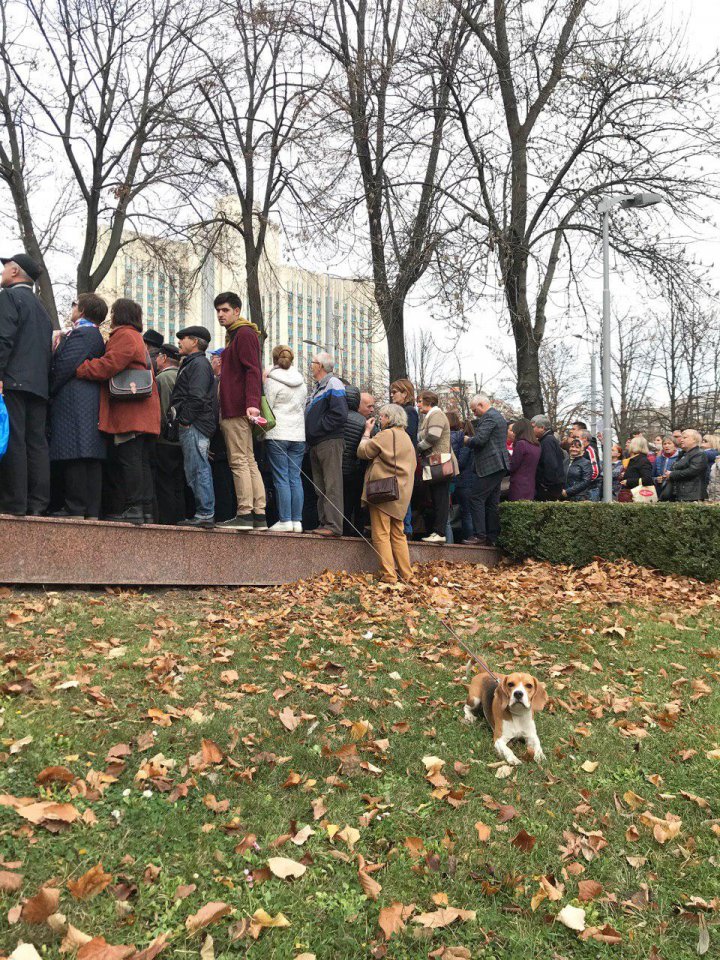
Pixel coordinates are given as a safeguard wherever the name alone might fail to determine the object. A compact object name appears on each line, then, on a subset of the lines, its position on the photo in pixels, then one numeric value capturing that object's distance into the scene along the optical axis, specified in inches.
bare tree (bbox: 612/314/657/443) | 1365.7
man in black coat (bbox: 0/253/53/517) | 270.2
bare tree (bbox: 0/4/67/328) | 557.6
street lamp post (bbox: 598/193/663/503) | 557.0
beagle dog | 189.9
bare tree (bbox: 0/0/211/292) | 552.7
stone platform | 275.6
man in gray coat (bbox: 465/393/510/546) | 421.7
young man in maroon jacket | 324.2
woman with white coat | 346.0
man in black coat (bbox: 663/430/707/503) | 445.1
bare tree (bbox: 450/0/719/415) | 548.1
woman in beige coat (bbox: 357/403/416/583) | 348.8
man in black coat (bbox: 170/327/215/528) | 314.3
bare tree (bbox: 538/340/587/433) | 1395.2
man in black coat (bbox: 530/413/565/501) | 461.7
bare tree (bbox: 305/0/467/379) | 549.6
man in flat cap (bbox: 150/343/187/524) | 336.8
